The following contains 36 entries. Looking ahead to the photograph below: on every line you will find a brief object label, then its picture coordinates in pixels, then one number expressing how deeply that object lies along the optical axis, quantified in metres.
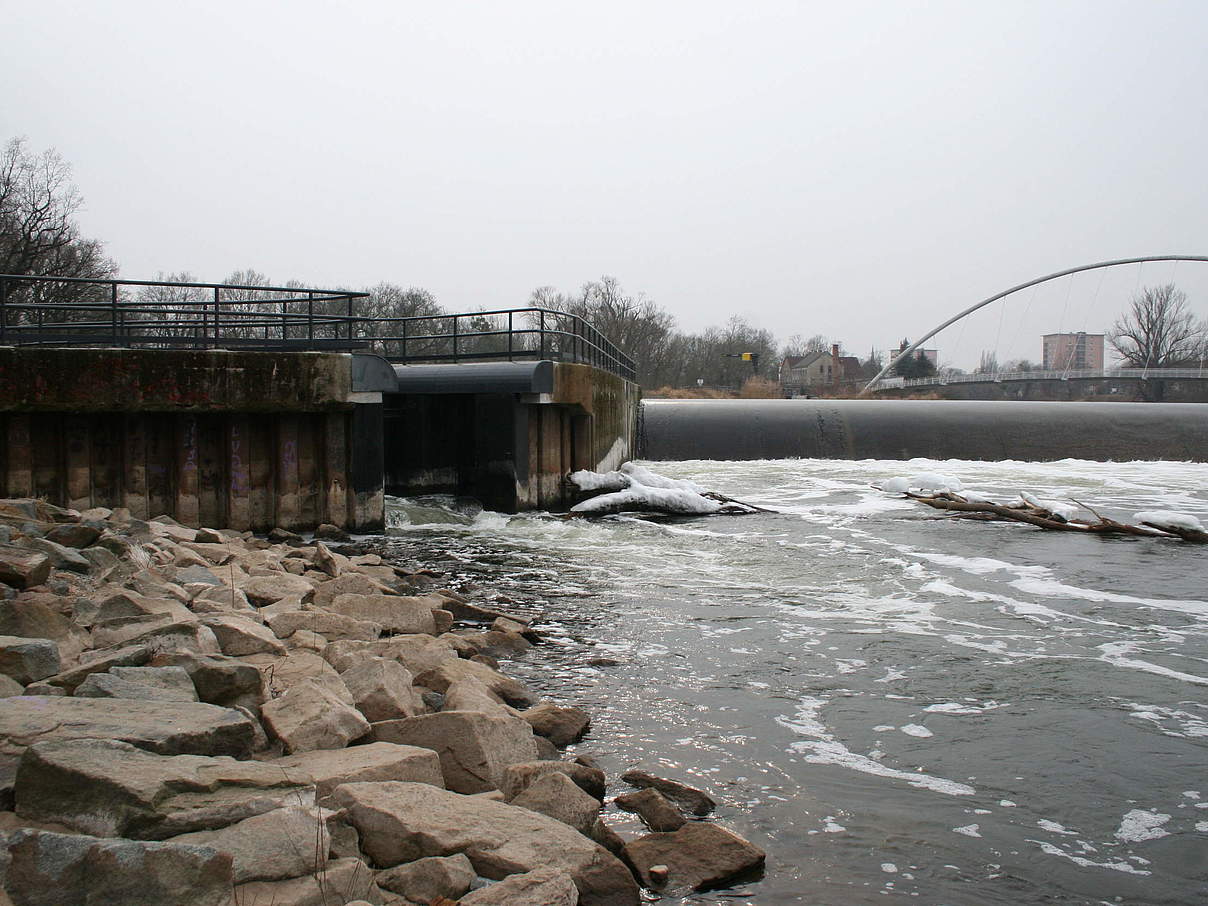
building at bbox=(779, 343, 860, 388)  132.25
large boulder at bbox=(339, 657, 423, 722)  5.98
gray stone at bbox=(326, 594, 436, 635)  8.77
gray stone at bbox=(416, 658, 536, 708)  7.02
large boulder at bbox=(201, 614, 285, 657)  6.58
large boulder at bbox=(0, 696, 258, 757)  4.22
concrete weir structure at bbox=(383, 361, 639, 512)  18.23
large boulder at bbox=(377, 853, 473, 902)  3.95
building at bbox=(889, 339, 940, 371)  114.70
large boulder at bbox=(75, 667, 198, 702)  4.91
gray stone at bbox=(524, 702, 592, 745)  6.78
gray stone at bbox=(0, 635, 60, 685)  5.06
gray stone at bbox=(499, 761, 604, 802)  5.23
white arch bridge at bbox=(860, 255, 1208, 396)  73.00
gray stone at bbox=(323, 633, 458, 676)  6.82
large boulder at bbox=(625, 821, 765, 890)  4.84
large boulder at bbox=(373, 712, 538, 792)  5.35
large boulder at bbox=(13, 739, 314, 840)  3.71
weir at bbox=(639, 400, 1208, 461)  35.50
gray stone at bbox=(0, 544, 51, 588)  6.42
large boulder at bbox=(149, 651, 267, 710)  5.37
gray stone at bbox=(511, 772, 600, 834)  4.93
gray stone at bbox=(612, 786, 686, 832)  5.41
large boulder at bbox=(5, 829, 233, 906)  3.30
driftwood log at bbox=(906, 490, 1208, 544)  17.50
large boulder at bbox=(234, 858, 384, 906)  3.57
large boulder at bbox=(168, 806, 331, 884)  3.68
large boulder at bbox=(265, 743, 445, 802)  4.62
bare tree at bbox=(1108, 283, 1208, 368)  94.25
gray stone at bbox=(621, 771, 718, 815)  5.73
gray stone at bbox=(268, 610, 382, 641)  7.71
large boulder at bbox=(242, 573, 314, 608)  8.86
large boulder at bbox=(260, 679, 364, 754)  5.16
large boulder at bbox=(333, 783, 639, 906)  4.18
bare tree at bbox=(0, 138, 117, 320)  41.22
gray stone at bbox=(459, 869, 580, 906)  3.86
